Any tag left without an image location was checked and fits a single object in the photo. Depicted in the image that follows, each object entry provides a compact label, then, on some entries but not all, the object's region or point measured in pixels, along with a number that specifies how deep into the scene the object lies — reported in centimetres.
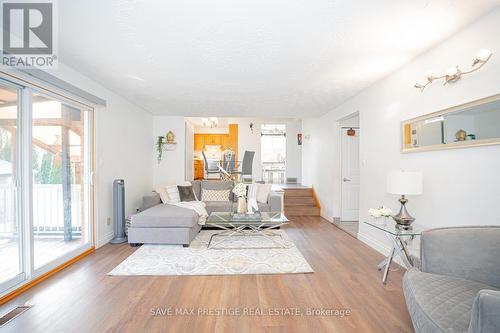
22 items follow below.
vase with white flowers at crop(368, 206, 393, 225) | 244
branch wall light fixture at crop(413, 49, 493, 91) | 180
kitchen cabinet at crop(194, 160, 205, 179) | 916
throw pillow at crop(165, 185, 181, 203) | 459
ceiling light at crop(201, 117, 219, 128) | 728
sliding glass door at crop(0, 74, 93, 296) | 221
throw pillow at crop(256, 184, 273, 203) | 495
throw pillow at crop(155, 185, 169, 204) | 456
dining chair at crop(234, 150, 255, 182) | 645
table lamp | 229
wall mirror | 181
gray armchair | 120
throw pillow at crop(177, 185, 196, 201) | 474
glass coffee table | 340
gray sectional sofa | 340
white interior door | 483
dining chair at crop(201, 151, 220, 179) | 799
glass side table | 222
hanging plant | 550
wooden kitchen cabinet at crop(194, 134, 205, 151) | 1018
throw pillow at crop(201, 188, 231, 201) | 510
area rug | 262
